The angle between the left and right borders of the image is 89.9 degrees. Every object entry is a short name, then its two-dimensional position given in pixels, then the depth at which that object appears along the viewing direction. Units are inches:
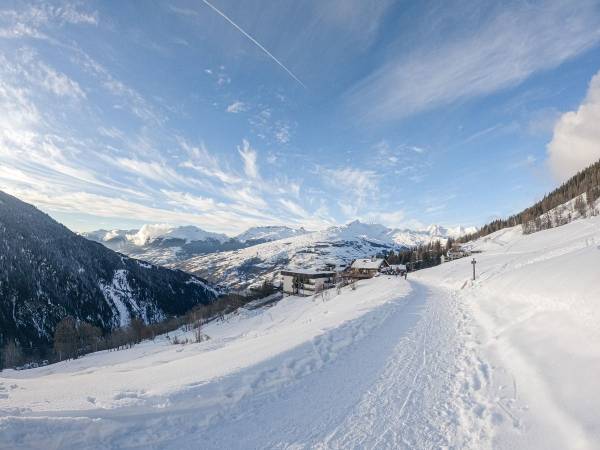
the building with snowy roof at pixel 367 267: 4143.7
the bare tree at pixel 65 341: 3671.3
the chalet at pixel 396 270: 3927.2
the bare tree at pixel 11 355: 3907.7
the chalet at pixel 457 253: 4627.5
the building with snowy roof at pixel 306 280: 3430.1
